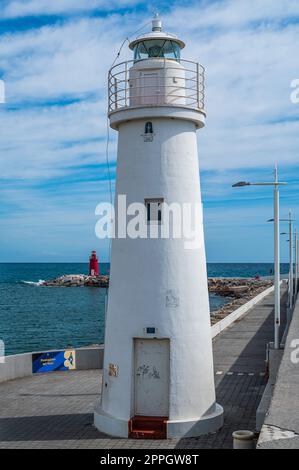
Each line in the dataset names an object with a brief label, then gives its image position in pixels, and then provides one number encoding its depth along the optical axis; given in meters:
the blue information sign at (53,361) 21.06
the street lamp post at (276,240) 20.03
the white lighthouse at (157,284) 13.52
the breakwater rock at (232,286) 93.70
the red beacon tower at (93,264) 133.12
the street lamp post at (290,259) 37.81
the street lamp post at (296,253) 51.81
